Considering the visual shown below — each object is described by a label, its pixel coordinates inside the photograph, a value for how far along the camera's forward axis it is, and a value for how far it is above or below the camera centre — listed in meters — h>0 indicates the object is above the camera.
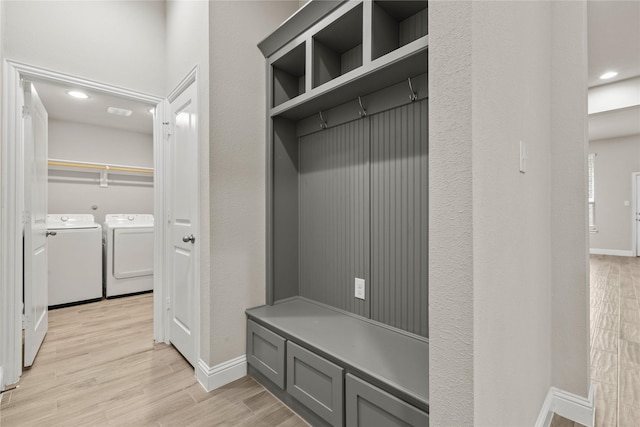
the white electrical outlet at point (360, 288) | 1.76 -0.44
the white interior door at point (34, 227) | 2.00 -0.09
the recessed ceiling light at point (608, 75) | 3.84 +1.83
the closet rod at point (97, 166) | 3.77 +0.66
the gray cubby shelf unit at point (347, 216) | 1.32 -0.01
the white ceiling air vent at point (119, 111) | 3.54 +1.26
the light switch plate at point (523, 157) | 1.08 +0.21
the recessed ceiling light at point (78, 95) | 3.06 +1.26
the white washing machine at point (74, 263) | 3.22 -0.55
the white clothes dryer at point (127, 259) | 3.57 -0.55
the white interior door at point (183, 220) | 1.95 -0.04
